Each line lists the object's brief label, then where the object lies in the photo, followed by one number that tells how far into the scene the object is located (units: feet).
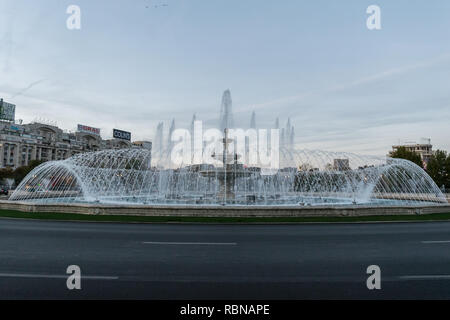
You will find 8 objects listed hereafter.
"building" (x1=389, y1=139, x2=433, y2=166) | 482.69
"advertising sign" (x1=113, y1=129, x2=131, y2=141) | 514.68
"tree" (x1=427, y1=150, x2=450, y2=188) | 205.87
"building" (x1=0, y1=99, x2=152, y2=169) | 376.89
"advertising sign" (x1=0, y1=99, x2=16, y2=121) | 375.23
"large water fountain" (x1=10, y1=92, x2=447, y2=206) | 81.66
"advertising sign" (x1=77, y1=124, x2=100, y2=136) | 476.13
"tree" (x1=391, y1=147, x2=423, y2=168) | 224.55
